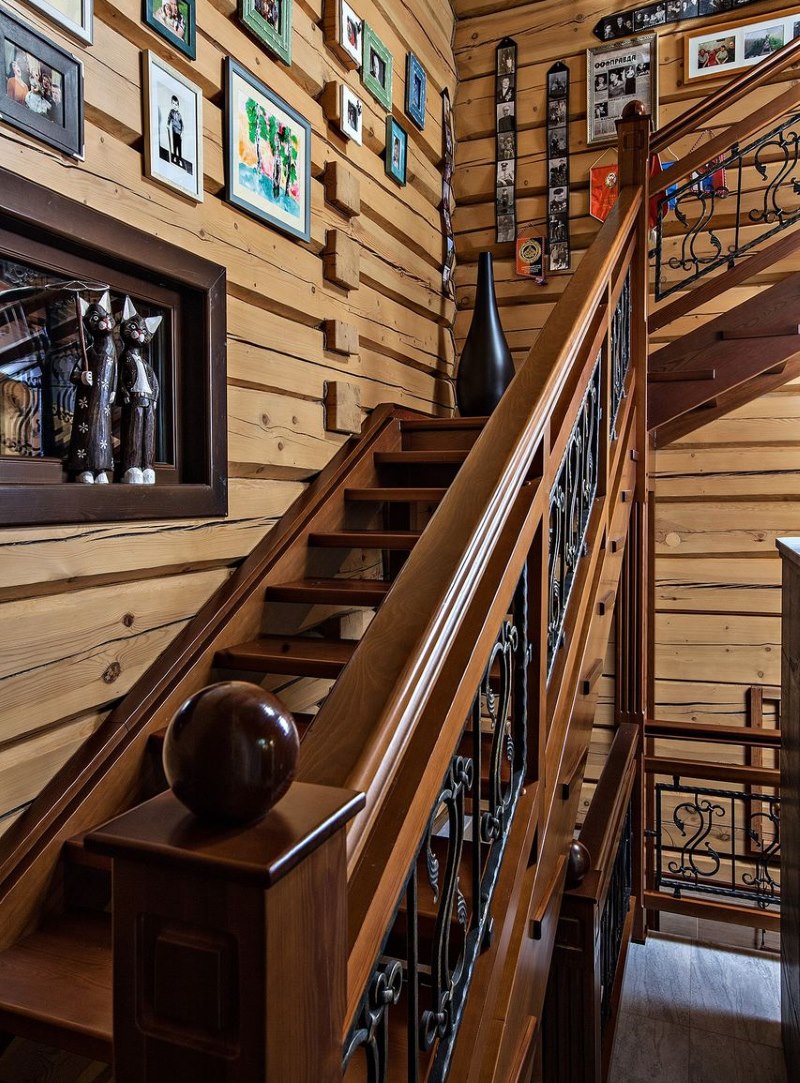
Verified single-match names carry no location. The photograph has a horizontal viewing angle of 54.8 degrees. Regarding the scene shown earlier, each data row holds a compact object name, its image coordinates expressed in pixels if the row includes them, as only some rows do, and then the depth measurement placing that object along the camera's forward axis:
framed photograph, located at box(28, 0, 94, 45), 1.65
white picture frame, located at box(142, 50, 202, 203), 1.96
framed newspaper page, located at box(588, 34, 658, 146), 3.98
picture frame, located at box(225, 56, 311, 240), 2.31
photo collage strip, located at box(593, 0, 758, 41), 3.84
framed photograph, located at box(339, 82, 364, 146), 2.93
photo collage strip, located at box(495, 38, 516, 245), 4.24
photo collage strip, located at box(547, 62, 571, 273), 4.13
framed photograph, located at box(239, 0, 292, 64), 2.36
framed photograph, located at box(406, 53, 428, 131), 3.63
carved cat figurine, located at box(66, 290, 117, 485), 1.80
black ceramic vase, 3.37
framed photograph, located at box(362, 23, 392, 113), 3.15
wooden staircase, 1.35
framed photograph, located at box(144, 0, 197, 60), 1.97
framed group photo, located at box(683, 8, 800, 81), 3.75
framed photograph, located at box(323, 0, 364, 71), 2.85
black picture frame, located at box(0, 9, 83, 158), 1.57
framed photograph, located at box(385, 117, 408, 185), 3.39
